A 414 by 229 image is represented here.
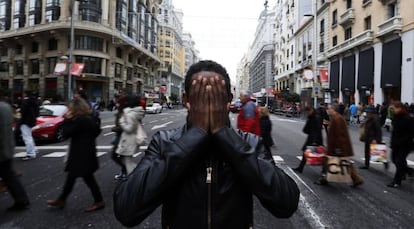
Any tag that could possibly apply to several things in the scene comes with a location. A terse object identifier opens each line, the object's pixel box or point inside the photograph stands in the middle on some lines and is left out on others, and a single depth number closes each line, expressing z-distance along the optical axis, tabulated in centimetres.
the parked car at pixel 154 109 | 4224
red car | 1246
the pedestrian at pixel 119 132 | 617
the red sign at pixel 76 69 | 2481
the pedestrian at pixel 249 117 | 779
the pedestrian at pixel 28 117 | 909
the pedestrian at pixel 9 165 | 496
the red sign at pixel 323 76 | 3338
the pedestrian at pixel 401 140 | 668
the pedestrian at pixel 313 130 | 798
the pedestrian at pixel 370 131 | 827
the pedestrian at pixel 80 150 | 483
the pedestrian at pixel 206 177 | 137
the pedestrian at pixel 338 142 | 639
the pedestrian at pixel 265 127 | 889
